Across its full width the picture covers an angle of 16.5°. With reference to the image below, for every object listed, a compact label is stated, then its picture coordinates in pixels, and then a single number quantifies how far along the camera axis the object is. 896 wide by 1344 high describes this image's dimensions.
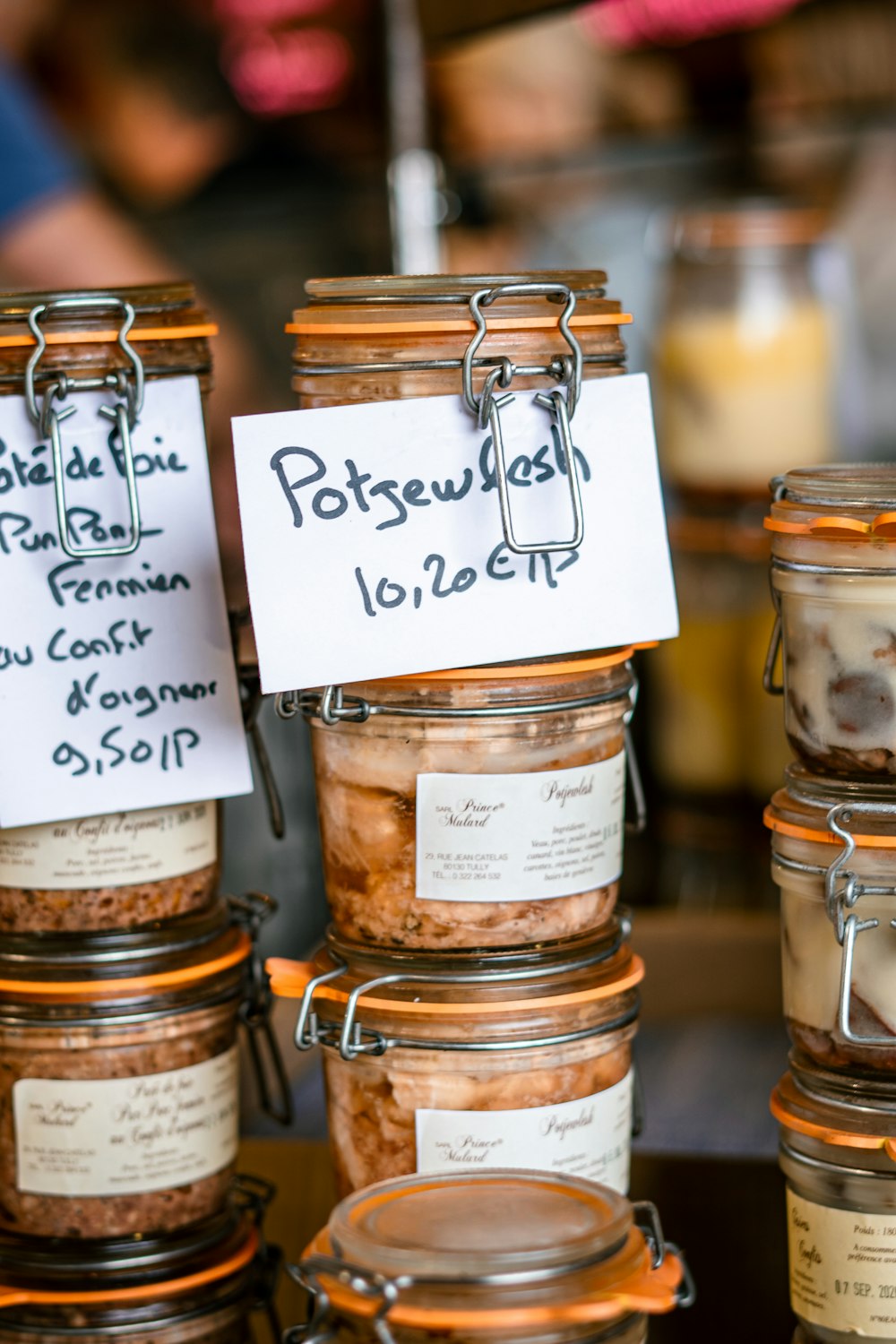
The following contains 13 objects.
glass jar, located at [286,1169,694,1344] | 0.81
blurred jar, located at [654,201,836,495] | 1.49
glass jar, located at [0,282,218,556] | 0.93
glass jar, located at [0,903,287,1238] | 0.96
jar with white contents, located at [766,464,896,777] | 0.90
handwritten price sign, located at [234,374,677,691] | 0.91
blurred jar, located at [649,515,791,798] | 1.45
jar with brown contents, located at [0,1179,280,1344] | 0.95
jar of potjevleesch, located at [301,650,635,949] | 0.92
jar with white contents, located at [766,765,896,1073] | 0.90
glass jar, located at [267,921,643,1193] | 0.93
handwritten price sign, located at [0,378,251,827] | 0.94
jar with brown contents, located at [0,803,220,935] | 0.96
